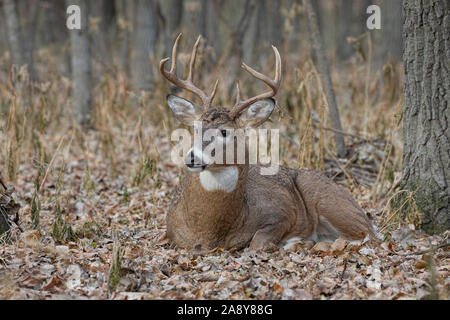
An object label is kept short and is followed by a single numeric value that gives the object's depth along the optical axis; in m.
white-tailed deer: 5.02
